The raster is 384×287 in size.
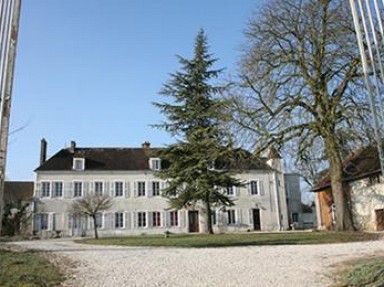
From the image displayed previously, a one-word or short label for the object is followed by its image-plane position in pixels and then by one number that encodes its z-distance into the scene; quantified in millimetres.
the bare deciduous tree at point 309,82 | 19886
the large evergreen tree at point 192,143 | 29828
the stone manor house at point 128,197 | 37656
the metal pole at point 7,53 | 5590
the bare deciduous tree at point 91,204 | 30488
